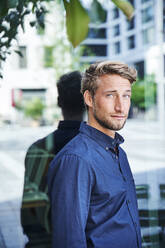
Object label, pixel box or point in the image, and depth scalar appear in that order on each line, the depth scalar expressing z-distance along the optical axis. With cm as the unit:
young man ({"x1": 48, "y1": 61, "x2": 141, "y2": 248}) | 118
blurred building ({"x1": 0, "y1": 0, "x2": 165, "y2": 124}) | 443
